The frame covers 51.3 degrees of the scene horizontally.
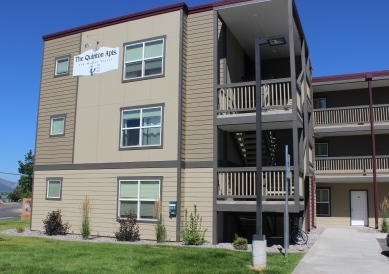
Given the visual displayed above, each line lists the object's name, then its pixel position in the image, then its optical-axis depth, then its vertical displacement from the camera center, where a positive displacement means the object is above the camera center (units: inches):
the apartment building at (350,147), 920.3 +120.8
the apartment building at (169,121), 571.5 +111.3
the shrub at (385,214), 778.5 -34.0
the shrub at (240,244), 508.4 -60.3
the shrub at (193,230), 549.6 -49.0
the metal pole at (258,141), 397.8 +55.1
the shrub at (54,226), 657.3 -54.0
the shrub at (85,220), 612.1 -41.3
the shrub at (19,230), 698.0 -65.4
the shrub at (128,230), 589.0 -52.9
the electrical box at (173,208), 577.4 -19.1
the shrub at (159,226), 571.2 -44.9
